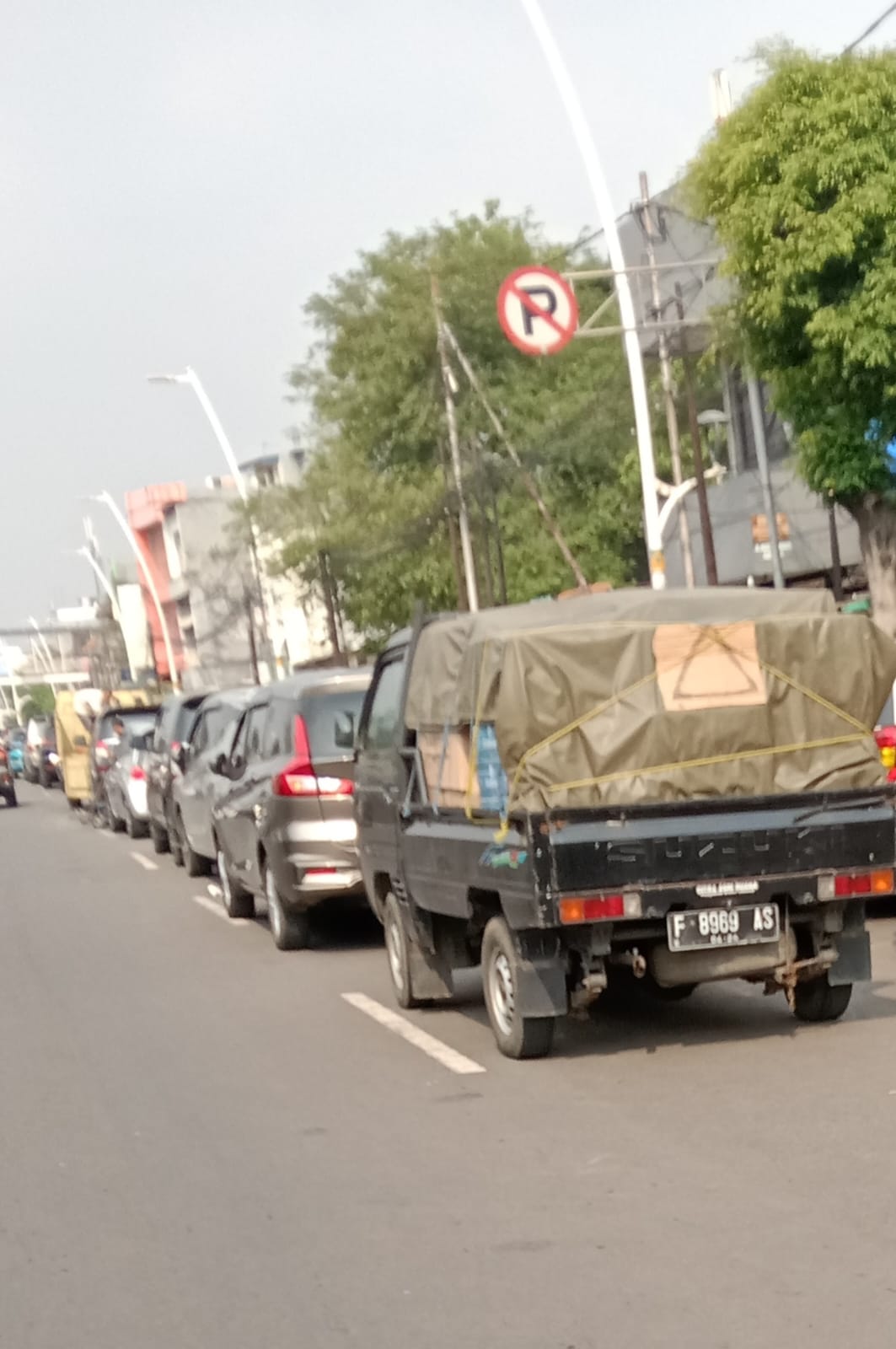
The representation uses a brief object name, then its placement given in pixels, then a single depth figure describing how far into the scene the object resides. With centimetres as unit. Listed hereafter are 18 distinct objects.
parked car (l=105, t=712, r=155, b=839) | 2938
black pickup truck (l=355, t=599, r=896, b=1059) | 893
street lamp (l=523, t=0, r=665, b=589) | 2212
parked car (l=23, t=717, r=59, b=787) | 6341
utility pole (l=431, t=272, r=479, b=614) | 3597
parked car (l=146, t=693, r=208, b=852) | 2484
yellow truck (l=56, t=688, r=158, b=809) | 4109
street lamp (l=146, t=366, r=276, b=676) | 4562
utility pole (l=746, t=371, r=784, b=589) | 3145
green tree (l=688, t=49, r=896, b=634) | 2175
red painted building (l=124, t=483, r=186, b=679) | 10194
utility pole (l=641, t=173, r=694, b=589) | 2723
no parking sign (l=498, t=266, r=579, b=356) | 2323
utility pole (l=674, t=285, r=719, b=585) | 2944
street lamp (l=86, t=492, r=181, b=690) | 6600
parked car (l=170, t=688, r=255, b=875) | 1947
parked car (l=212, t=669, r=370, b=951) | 1419
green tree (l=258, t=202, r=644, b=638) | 4266
